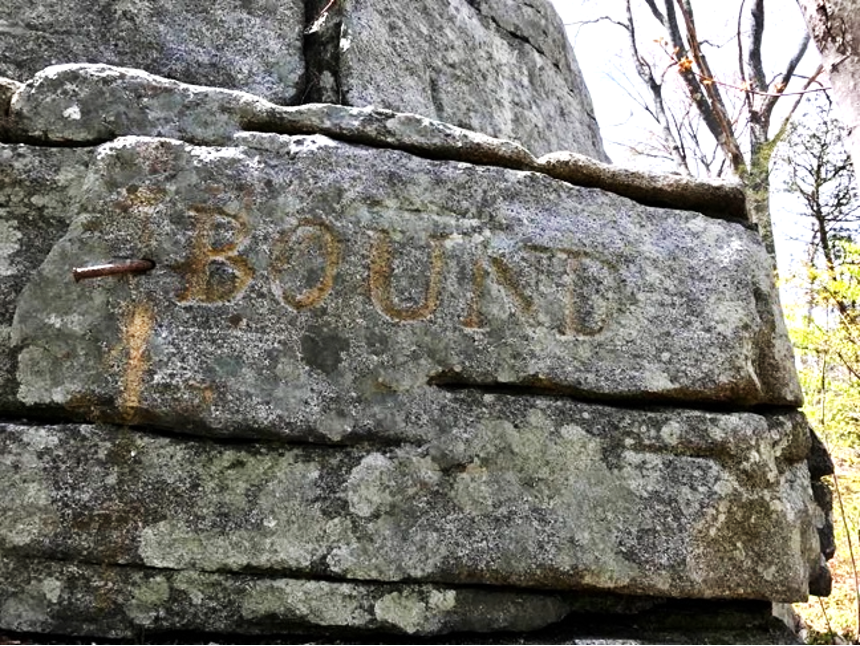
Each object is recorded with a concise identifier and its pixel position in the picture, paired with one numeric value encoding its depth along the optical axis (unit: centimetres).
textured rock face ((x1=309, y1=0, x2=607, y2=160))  300
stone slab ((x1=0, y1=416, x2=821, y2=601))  191
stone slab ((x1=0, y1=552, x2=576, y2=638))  185
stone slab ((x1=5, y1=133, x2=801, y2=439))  201
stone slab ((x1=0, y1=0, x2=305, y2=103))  274
